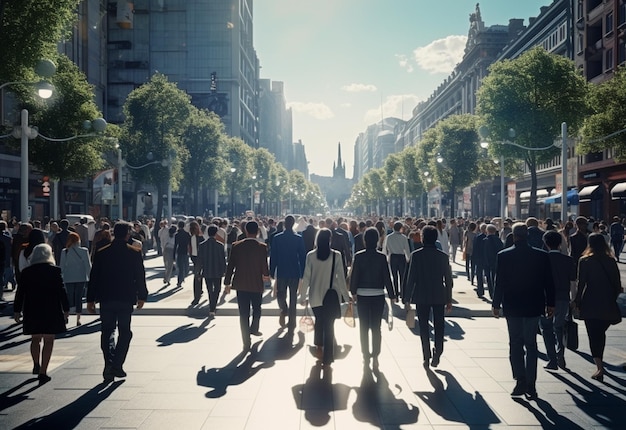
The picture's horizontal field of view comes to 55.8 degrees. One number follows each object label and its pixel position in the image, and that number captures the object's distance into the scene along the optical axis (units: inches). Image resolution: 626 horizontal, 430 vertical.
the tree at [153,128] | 1742.1
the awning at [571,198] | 1707.2
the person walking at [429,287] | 332.5
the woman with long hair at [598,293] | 312.5
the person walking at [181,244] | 689.0
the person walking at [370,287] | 321.4
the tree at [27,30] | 791.7
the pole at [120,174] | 1435.2
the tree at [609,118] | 1133.7
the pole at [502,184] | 1528.7
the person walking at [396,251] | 588.7
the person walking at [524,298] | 285.1
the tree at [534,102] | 1476.4
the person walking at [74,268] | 460.4
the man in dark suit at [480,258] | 625.5
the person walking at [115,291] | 314.5
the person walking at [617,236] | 1056.2
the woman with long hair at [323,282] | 324.8
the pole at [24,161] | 827.4
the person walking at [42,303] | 309.3
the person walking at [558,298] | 330.3
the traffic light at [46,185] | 1365.2
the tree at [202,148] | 2217.0
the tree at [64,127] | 1346.3
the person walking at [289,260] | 429.1
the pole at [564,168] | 1072.2
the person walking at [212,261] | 519.8
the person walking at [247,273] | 383.6
